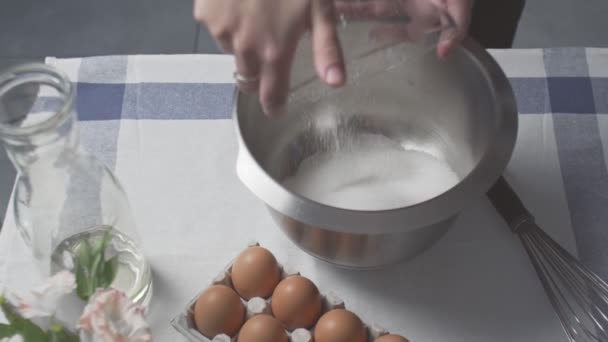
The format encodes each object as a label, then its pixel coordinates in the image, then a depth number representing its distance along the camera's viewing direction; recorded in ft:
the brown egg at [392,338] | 1.72
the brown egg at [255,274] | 1.87
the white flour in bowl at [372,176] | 2.03
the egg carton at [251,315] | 1.79
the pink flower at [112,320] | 1.30
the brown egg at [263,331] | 1.74
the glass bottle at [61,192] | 1.57
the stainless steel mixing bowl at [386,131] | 1.69
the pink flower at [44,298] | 1.35
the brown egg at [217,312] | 1.80
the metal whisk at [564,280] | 1.98
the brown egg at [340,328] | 1.76
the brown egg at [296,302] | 1.82
